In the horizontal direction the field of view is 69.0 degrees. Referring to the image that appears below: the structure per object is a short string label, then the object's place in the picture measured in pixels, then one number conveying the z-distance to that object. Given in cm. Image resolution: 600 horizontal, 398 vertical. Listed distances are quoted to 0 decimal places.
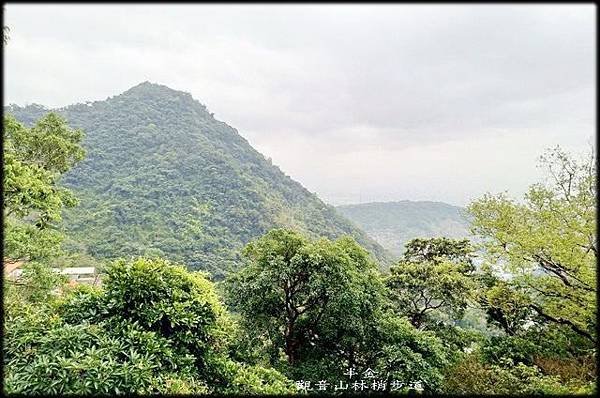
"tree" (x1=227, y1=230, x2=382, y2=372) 728
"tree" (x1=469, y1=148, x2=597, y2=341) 711
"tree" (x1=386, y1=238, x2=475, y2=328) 1022
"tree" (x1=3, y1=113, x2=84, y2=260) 700
